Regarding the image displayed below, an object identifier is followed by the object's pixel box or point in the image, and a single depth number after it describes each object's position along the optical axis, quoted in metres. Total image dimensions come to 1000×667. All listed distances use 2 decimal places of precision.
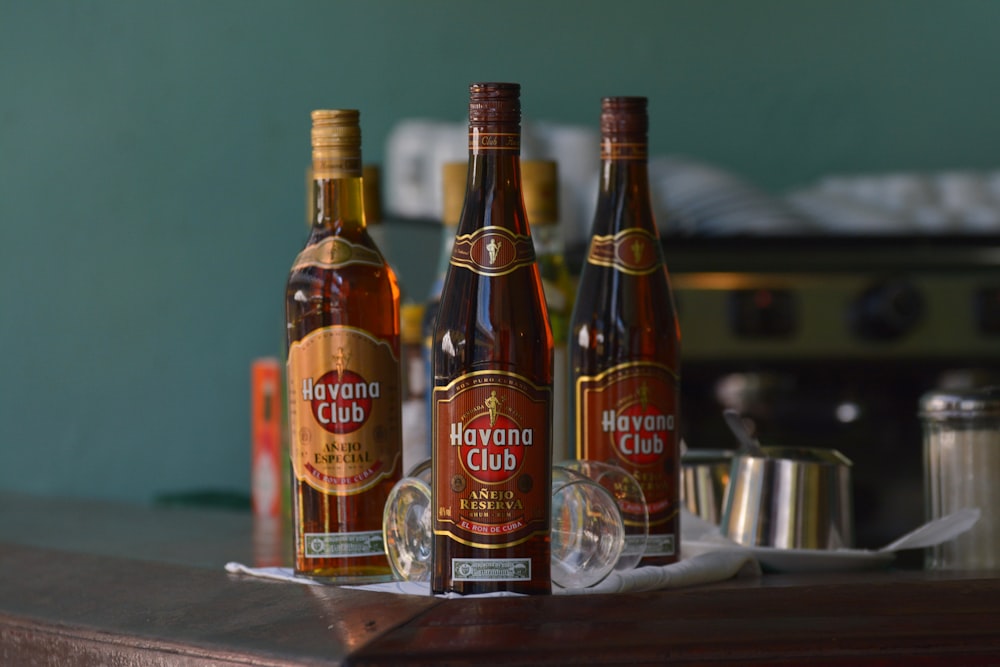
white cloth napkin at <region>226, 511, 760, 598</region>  1.90
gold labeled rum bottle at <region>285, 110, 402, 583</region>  1.94
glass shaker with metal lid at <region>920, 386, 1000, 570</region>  2.12
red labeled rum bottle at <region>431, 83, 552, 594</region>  1.84
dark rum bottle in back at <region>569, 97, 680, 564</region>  1.99
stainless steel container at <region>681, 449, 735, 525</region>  2.28
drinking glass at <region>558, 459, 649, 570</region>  1.97
